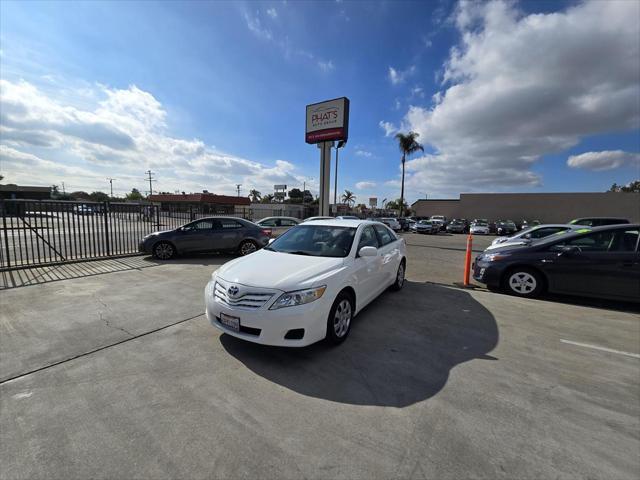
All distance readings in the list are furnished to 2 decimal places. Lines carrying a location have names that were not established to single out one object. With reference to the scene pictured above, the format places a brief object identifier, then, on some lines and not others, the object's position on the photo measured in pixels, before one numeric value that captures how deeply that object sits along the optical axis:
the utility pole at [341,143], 16.50
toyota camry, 2.98
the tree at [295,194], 92.06
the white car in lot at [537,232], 9.71
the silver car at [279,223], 13.14
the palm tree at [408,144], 38.81
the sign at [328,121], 15.91
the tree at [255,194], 104.88
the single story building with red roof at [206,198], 48.62
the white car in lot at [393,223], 26.13
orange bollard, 6.63
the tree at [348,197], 93.31
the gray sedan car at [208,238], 8.93
